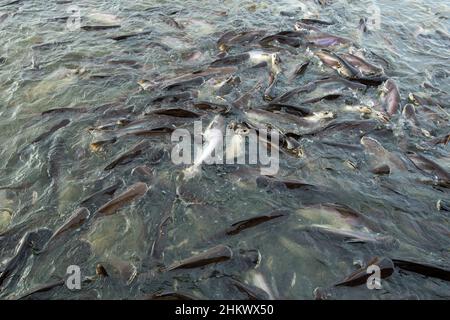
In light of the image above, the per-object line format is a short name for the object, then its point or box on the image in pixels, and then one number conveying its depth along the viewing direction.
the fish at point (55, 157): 6.11
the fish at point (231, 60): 8.55
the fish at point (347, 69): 8.16
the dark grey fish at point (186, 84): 7.80
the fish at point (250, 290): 4.60
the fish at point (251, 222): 5.36
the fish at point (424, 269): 4.84
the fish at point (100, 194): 5.61
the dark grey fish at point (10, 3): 11.25
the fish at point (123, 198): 5.49
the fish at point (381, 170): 6.25
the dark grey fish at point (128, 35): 9.66
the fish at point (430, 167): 6.10
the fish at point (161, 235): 5.11
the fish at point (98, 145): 6.47
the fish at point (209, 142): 6.22
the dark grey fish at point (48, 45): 9.31
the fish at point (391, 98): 7.49
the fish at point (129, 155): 6.16
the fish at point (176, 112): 7.05
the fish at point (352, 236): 5.17
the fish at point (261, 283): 4.67
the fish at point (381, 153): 6.39
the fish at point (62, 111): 7.27
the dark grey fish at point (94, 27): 10.11
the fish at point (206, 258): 4.88
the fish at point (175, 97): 7.50
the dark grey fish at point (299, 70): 8.35
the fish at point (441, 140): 6.86
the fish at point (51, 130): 6.73
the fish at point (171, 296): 4.48
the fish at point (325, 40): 9.48
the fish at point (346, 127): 6.89
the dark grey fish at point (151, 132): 6.66
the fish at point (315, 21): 10.44
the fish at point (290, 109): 7.23
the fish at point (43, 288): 4.56
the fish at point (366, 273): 4.76
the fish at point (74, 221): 5.22
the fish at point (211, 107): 7.31
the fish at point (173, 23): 10.32
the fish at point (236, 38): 9.34
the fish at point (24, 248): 4.82
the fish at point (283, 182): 5.88
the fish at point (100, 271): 4.82
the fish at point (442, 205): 5.74
